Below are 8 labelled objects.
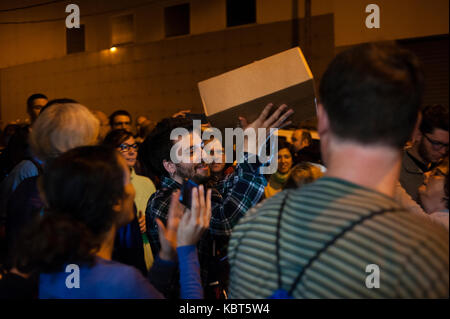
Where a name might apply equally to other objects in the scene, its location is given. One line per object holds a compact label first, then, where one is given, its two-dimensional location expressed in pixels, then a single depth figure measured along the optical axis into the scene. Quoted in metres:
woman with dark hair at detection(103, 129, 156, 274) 1.78
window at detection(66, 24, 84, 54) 11.78
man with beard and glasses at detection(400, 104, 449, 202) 3.00
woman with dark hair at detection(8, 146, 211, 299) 1.19
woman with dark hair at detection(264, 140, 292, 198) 4.40
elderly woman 1.72
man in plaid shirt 1.85
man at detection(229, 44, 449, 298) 0.82
